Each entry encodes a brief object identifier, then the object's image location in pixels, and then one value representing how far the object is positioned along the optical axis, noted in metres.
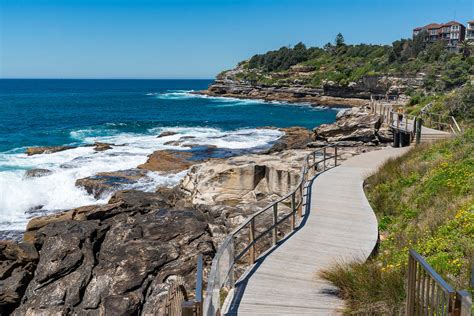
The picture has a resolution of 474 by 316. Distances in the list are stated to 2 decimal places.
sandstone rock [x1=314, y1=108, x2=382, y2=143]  30.62
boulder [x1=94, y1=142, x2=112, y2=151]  38.19
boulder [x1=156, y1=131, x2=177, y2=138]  49.07
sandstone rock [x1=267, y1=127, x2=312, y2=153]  34.44
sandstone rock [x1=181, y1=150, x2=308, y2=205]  19.41
